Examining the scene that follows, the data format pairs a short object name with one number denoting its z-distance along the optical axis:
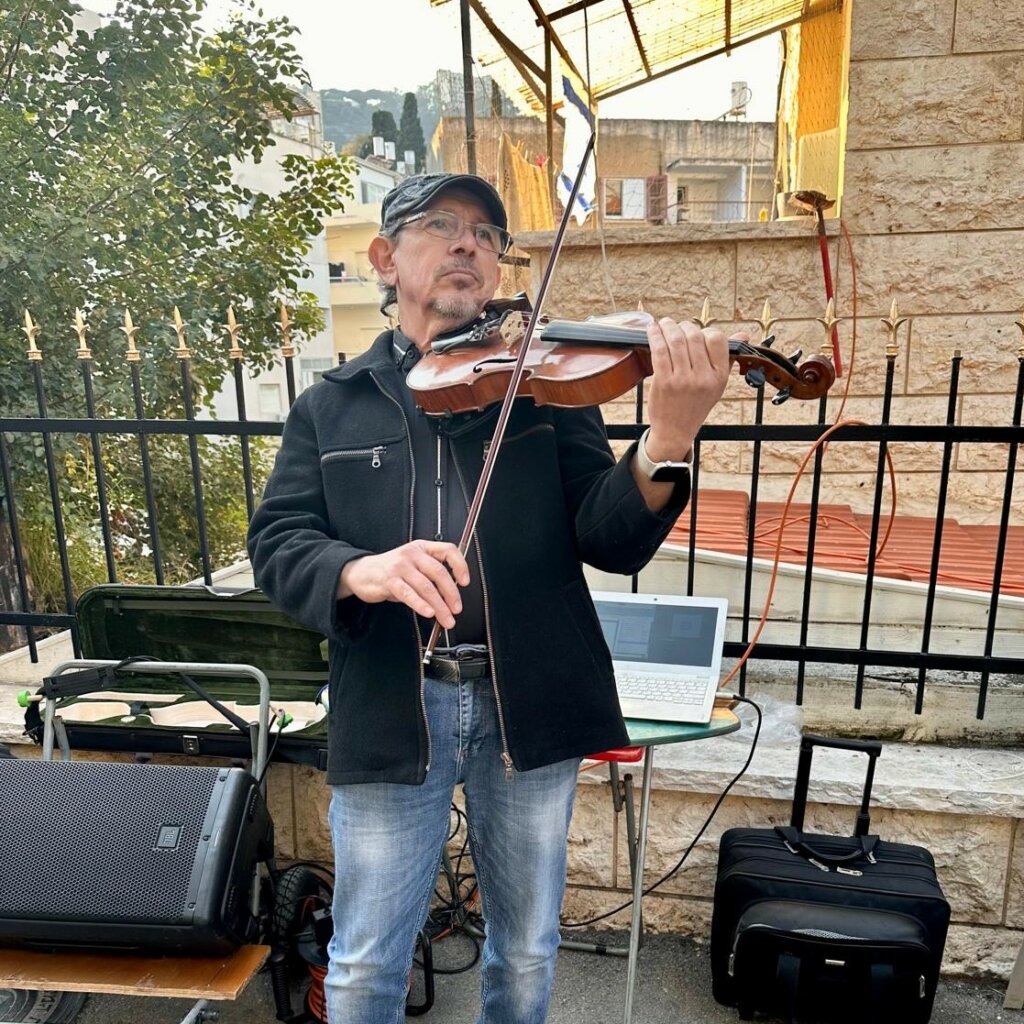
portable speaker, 1.82
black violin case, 2.49
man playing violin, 1.45
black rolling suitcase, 1.91
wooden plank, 1.84
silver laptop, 1.86
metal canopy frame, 4.29
